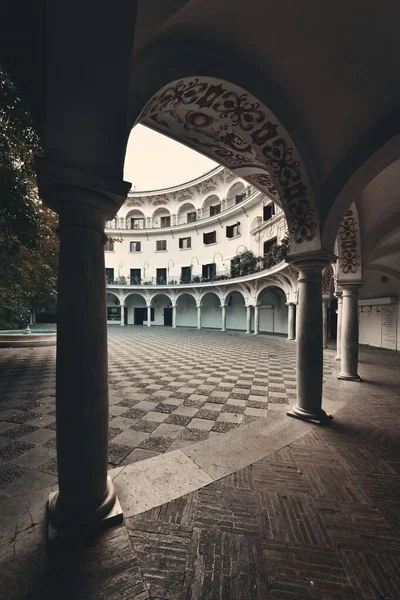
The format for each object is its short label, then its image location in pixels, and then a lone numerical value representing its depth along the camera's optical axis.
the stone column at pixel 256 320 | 19.64
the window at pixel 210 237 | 24.70
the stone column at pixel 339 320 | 8.38
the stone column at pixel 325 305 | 12.72
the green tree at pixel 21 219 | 5.01
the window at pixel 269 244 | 17.64
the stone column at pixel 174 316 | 27.30
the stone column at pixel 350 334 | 6.51
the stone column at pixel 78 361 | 1.83
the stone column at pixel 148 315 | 28.28
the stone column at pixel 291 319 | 15.72
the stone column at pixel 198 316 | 25.23
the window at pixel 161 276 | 28.15
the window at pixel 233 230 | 22.20
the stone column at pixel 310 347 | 3.88
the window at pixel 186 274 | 26.33
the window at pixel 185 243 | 27.06
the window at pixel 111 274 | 29.30
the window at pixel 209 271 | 24.57
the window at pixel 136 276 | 28.63
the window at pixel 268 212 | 17.75
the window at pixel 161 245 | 28.52
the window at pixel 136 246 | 29.47
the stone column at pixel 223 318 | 23.16
